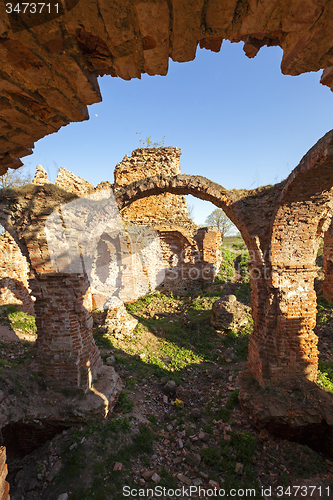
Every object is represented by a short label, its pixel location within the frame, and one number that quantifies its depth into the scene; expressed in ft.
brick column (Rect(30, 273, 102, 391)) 13.69
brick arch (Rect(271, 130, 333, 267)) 11.49
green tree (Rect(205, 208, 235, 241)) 95.19
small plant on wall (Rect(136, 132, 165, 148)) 41.45
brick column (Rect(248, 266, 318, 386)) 14.10
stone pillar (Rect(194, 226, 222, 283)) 37.96
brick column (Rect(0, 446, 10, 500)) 5.97
